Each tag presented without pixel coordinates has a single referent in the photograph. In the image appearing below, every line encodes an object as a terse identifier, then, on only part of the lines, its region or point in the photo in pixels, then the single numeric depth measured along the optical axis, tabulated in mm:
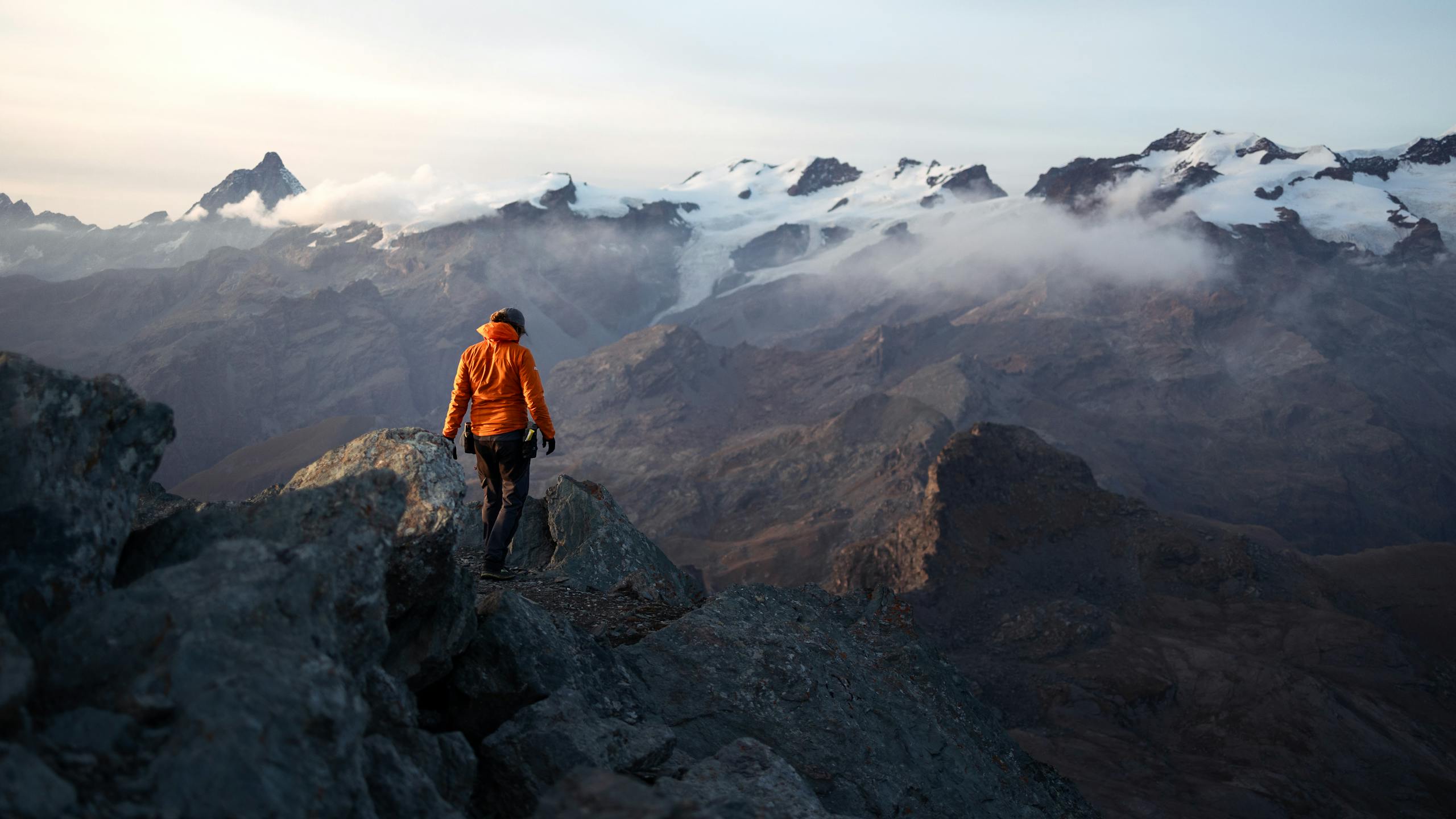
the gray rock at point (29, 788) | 3102
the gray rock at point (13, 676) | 3438
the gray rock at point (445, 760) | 4953
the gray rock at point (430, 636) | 5844
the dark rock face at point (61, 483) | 4359
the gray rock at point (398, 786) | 4355
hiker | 8945
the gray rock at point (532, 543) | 13977
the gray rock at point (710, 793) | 3861
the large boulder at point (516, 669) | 6184
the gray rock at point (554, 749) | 5480
